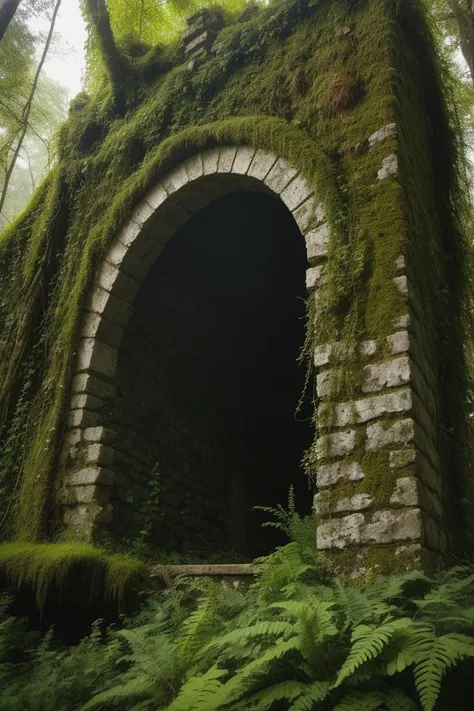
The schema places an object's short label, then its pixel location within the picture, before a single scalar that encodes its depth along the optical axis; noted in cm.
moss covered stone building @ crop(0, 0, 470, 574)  379
